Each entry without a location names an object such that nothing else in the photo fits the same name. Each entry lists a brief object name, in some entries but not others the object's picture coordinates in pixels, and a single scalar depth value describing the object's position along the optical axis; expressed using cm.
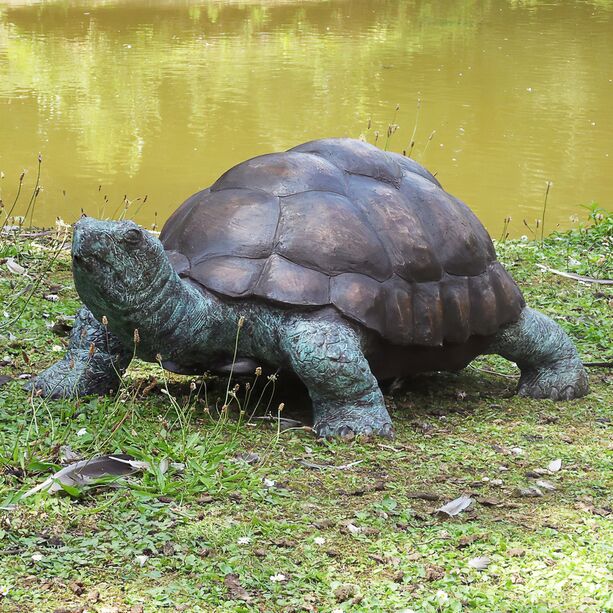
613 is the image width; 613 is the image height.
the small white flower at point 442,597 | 303
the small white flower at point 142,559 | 315
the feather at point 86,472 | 351
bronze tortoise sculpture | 427
